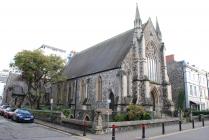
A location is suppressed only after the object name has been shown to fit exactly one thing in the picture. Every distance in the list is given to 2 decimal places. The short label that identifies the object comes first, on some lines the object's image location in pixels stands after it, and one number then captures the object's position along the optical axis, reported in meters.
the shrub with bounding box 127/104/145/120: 22.52
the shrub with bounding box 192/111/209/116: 33.16
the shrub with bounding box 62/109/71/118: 28.20
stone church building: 27.66
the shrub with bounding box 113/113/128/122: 22.00
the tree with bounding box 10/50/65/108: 31.67
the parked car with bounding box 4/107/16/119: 24.67
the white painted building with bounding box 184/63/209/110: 40.66
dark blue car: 21.33
